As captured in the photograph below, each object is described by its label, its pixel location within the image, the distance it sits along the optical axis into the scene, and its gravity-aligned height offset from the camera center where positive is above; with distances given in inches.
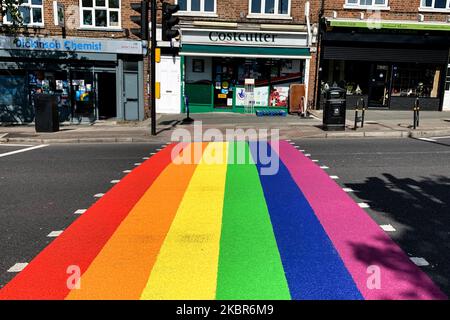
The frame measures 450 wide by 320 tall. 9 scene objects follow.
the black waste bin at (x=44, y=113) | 608.1 -37.8
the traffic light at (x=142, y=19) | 509.2 +89.7
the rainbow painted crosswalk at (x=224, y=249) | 158.6 -74.5
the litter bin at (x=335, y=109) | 592.7 -21.6
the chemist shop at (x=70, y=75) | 721.0 +23.9
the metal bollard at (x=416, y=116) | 592.3 -28.9
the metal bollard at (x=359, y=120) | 589.8 -40.2
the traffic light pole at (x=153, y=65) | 548.4 +33.0
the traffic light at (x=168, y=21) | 534.6 +90.6
